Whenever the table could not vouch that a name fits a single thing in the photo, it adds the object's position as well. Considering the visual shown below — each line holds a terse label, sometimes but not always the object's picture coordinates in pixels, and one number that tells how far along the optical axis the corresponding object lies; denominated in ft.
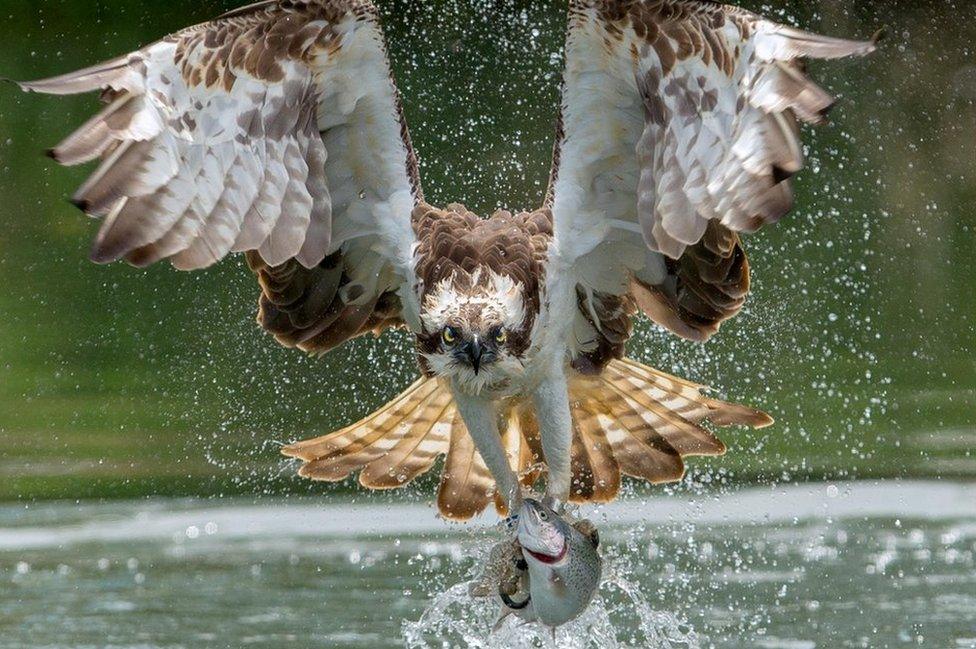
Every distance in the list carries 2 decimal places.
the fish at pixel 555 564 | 41.29
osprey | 35.88
